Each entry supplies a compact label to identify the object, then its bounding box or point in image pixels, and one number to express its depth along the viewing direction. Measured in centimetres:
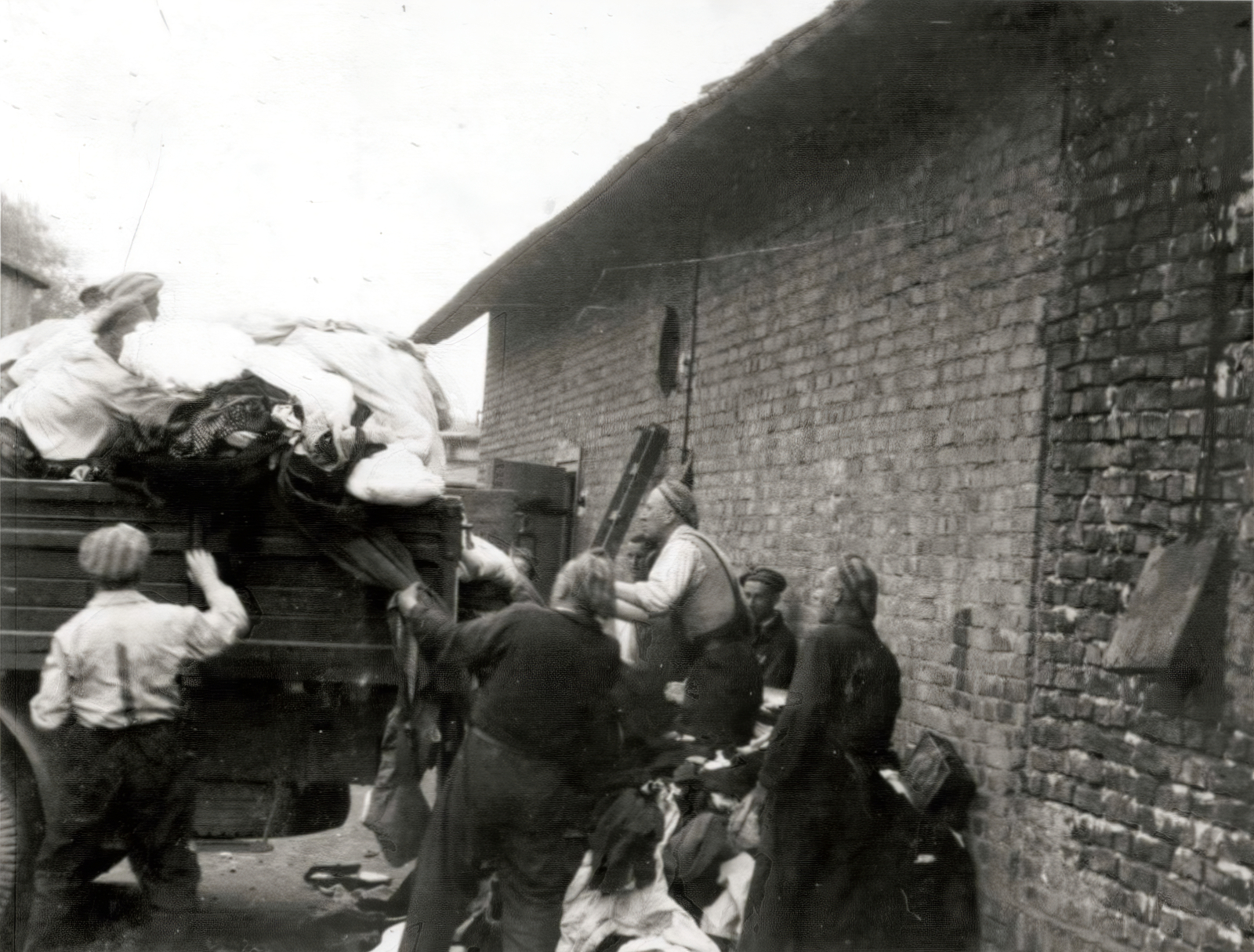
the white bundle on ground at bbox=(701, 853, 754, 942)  474
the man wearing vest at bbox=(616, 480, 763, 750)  522
